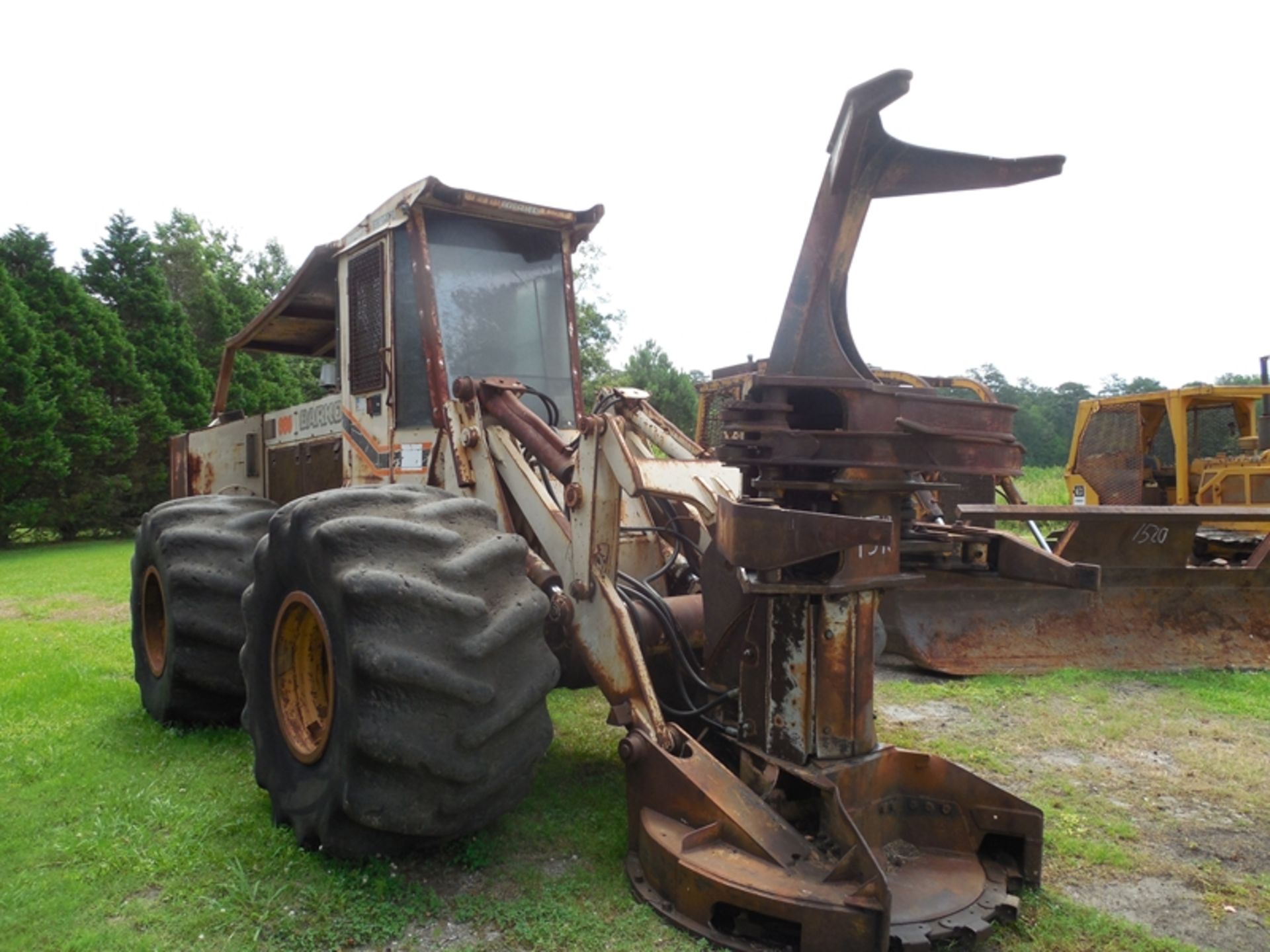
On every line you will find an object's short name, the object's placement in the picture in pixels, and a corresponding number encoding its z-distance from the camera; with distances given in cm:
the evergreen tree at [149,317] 2386
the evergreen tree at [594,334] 3234
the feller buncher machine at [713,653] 284
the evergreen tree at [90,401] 2080
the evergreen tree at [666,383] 3597
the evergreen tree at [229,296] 2580
